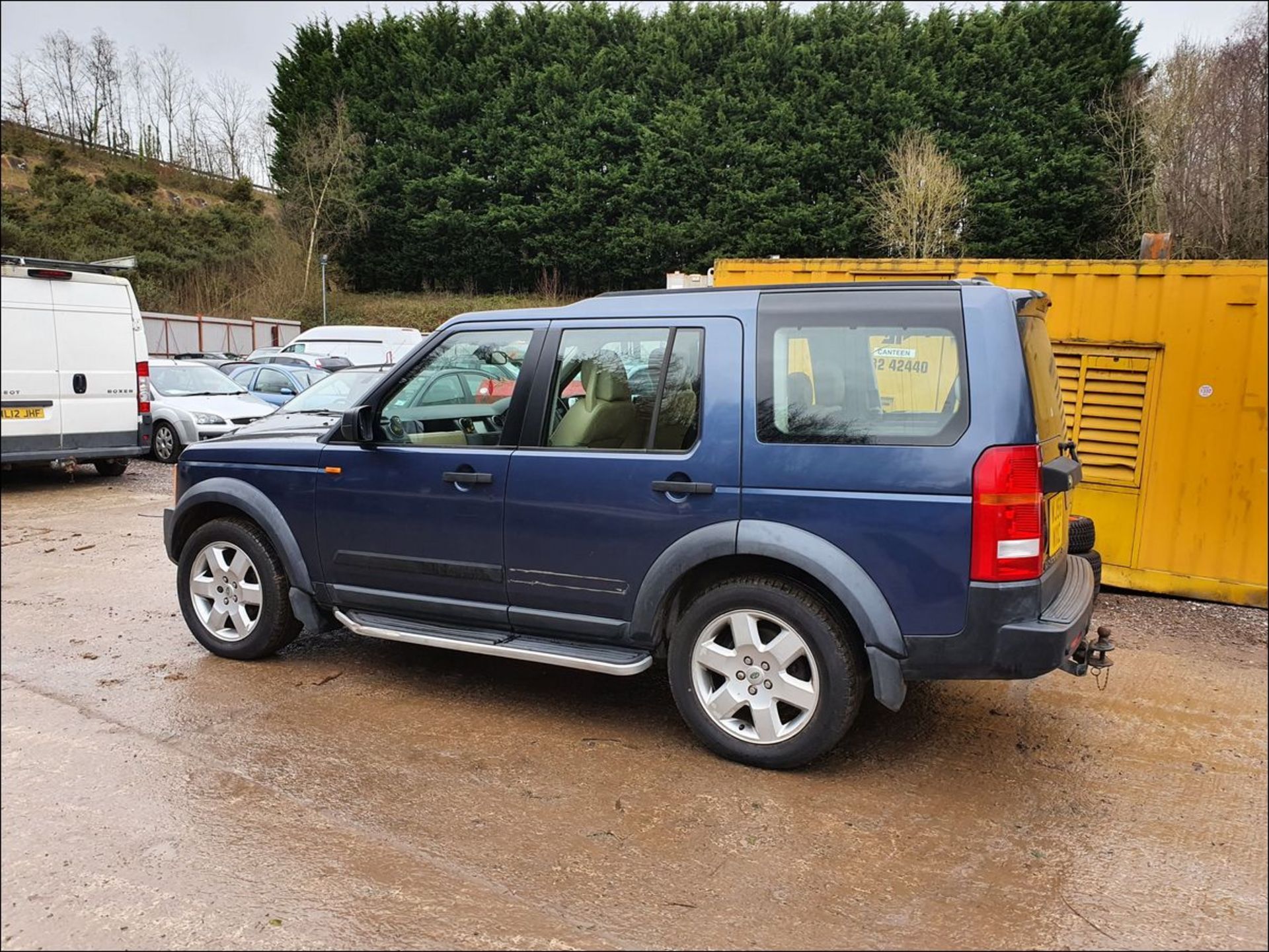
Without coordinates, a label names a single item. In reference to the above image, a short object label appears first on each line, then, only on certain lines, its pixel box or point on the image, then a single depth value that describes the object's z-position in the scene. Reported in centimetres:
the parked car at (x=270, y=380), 1633
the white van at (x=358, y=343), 2166
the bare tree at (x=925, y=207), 2992
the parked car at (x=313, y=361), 1848
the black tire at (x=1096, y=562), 404
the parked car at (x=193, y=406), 1280
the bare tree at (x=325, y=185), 3834
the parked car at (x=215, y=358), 1848
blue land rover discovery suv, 332
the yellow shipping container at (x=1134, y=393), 544
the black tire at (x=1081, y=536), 403
